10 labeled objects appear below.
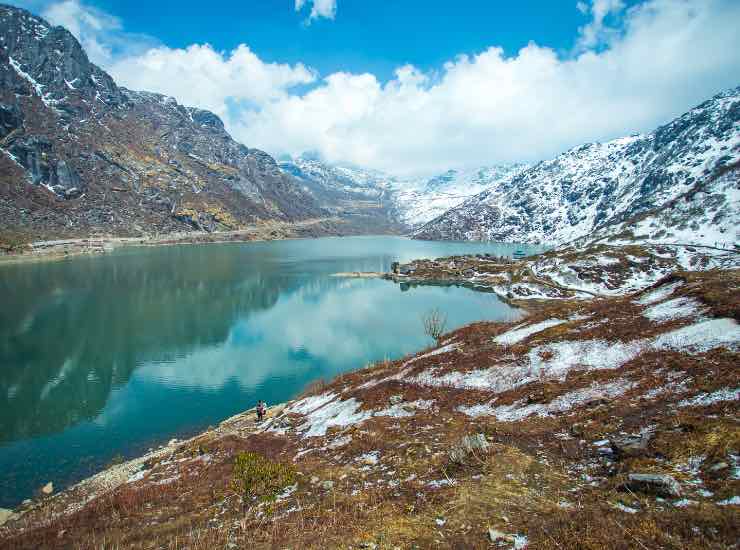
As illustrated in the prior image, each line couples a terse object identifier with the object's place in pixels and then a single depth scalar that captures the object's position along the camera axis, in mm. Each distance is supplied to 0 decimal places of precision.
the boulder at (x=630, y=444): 13648
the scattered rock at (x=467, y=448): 16425
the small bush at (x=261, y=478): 18219
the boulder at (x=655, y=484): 11062
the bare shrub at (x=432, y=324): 63425
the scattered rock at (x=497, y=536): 10964
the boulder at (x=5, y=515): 26297
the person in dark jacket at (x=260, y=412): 37325
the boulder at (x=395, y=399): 26969
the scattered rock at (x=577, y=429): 16627
